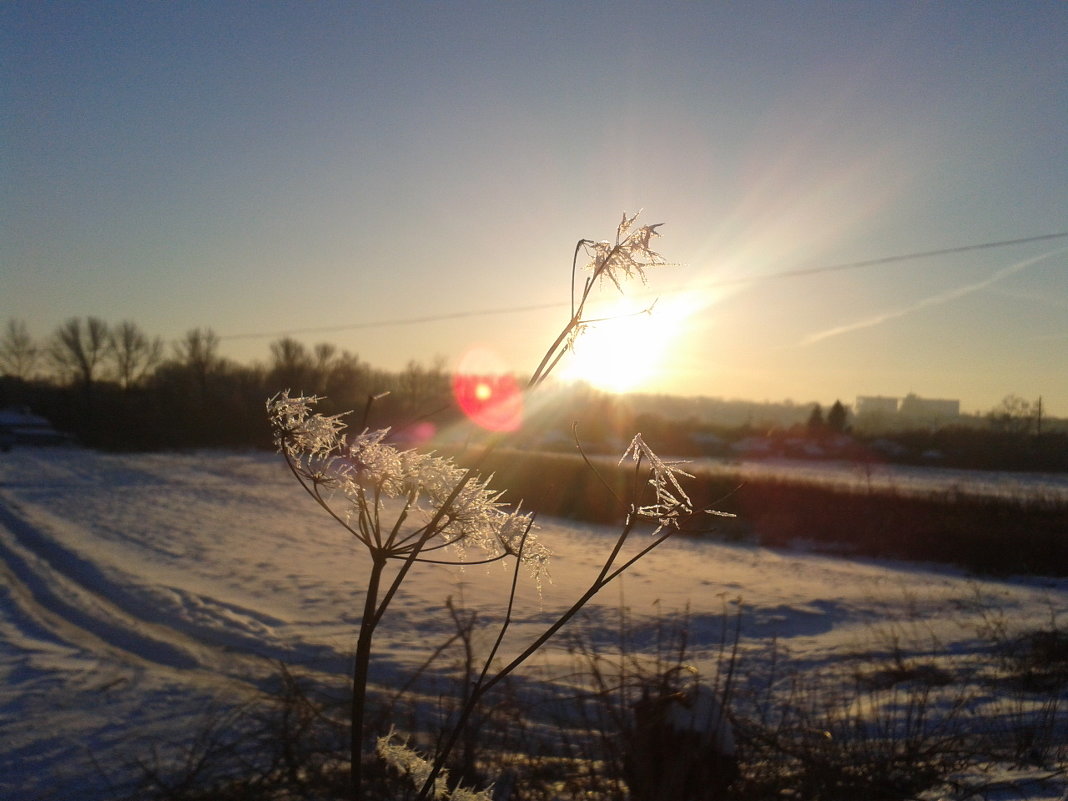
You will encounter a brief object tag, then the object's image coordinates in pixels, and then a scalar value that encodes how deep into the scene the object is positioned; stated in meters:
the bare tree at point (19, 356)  56.88
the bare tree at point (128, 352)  48.94
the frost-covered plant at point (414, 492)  0.73
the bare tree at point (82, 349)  51.16
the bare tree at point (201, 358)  26.72
